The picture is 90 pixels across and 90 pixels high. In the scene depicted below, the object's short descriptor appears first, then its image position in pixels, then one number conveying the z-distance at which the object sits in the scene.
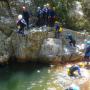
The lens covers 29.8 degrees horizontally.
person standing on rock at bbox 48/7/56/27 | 13.85
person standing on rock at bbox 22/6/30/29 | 13.54
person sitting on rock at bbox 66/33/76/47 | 13.47
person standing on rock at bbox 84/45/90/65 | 13.01
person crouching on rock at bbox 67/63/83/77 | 11.94
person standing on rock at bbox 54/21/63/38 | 13.58
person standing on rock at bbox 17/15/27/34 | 13.25
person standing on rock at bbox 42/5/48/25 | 13.80
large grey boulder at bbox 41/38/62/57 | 13.35
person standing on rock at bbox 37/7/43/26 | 13.90
